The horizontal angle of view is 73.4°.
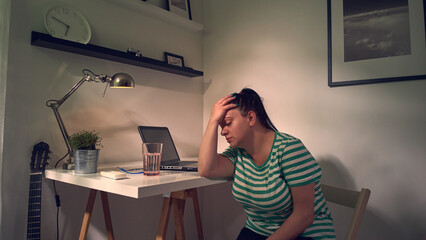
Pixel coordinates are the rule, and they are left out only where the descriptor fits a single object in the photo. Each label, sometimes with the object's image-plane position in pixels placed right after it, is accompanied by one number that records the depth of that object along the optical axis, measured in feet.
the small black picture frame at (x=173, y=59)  7.14
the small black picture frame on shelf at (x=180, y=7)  7.23
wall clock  4.99
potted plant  4.34
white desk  3.51
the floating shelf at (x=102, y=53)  4.74
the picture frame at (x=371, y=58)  5.06
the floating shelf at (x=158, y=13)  6.16
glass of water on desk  4.27
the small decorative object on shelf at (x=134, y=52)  5.99
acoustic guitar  4.48
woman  3.47
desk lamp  4.86
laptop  5.58
